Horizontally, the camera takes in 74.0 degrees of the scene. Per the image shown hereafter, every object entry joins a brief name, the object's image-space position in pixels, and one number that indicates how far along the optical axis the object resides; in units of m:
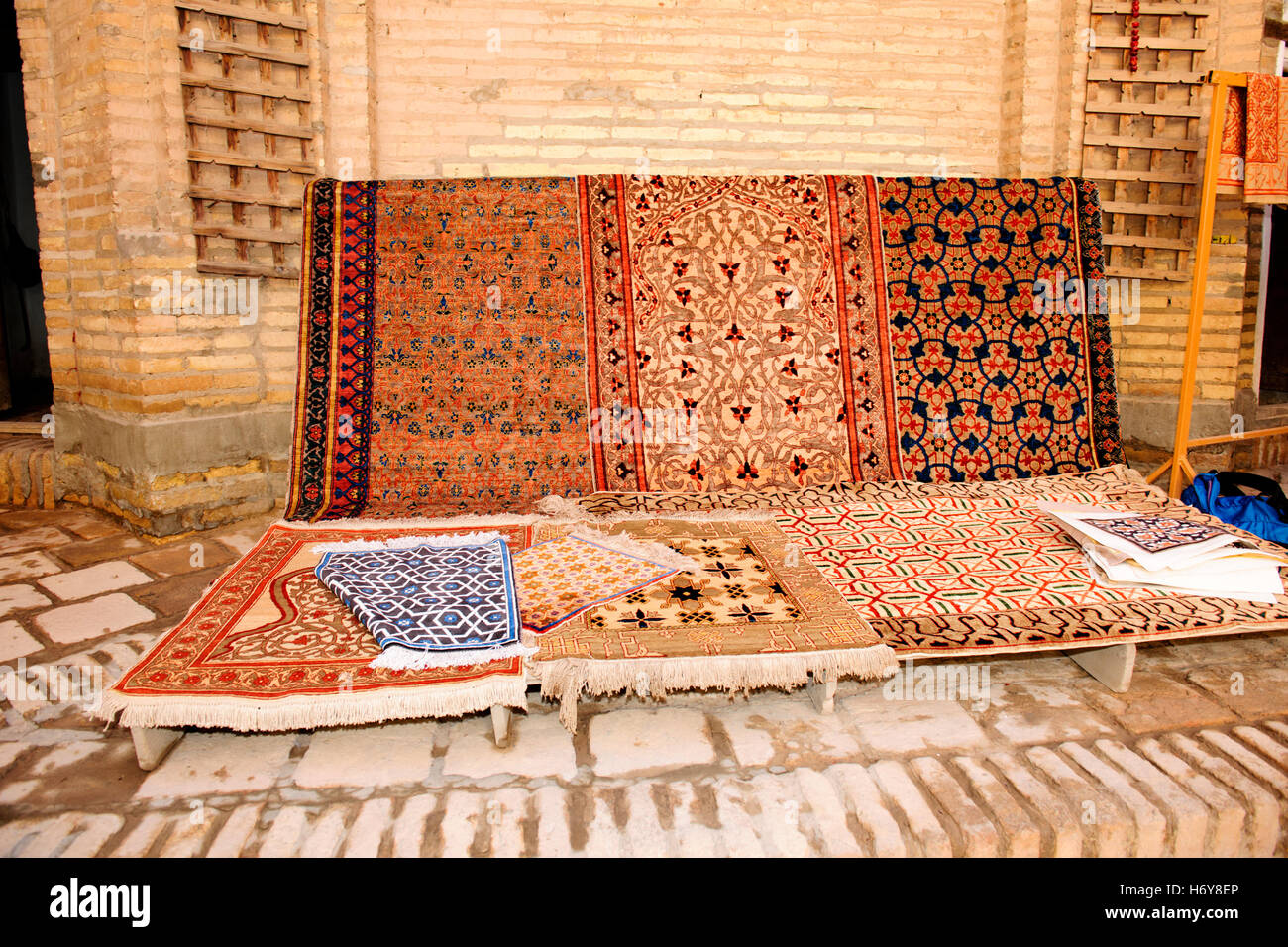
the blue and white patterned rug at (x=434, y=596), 2.36
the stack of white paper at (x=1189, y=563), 2.82
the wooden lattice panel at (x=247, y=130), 4.32
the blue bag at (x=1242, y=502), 3.64
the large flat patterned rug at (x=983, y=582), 2.58
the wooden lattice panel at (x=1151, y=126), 5.07
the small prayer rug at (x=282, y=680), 2.18
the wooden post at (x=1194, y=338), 4.43
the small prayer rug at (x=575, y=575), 2.64
